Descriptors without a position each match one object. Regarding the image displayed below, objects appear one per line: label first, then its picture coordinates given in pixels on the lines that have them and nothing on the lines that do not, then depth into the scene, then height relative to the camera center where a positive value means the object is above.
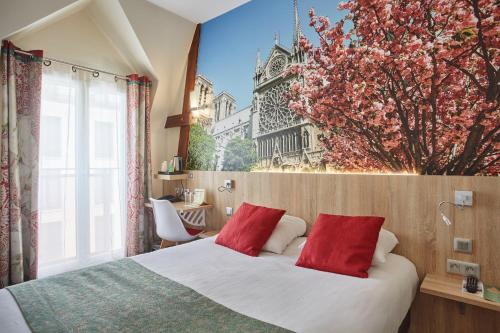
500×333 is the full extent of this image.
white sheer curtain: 2.95 +0.06
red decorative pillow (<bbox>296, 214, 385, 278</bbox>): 1.89 -0.50
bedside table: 1.62 -0.73
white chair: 3.06 -0.52
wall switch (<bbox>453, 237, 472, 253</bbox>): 1.92 -0.50
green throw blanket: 1.30 -0.65
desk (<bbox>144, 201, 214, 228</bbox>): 3.50 -0.51
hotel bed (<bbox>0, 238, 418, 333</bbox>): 1.36 -0.66
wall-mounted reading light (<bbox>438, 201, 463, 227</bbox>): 1.91 -0.32
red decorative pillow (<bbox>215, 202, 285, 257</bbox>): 2.35 -0.48
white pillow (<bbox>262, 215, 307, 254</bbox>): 2.36 -0.51
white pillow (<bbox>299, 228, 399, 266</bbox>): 1.97 -0.52
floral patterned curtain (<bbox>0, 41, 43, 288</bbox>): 2.61 +0.13
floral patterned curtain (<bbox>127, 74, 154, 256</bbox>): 3.56 +0.17
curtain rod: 2.92 +1.14
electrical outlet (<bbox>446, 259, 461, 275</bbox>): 1.96 -0.65
